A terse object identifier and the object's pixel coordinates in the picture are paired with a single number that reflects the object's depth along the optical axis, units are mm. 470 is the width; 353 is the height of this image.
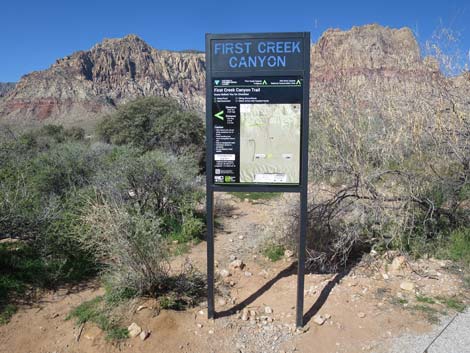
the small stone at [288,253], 5160
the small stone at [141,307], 3666
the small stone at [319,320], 3515
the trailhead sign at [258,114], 3191
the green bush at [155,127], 14180
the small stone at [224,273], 4617
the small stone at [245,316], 3643
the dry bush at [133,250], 3742
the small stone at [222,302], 3916
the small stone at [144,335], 3292
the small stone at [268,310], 3766
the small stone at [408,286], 4012
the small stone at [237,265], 4871
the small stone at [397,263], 4453
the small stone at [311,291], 4091
